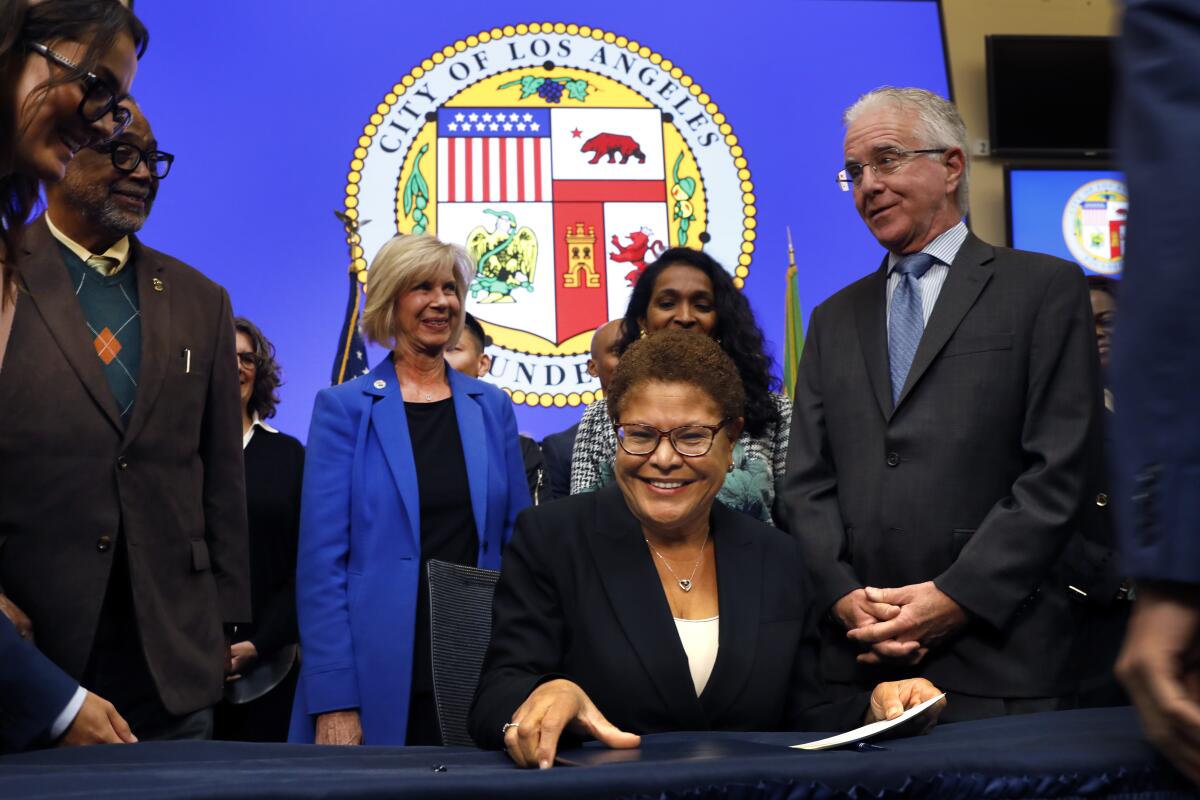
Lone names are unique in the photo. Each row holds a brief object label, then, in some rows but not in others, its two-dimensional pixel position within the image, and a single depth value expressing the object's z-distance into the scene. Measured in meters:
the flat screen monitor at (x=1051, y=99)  6.16
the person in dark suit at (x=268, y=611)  3.50
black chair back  2.39
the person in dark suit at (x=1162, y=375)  0.84
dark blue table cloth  1.01
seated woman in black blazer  1.90
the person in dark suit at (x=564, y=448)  4.08
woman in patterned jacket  2.82
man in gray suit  2.25
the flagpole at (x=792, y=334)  5.03
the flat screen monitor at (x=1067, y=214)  6.12
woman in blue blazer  2.90
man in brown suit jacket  2.25
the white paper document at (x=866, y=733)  1.26
